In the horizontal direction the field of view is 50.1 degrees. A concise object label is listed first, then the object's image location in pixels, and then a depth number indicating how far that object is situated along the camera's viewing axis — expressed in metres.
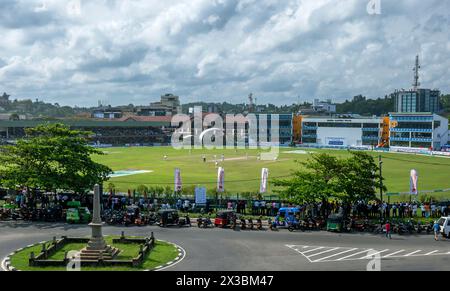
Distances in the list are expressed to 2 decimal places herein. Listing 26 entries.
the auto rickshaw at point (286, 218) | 32.25
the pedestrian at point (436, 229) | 29.39
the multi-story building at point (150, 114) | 198.00
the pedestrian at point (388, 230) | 29.45
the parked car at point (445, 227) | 29.61
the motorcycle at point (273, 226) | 32.16
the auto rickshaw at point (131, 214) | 33.19
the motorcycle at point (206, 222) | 32.88
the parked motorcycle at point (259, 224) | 32.19
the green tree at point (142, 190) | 42.01
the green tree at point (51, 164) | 35.88
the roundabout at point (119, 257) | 22.38
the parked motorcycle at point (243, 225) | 32.27
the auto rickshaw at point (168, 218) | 33.09
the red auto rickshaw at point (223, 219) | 32.84
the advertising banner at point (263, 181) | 41.12
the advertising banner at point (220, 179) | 40.88
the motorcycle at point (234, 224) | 32.47
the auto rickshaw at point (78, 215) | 33.84
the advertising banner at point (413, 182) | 40.00
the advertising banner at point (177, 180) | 42.38
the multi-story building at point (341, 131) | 127.31
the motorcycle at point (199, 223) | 33.00
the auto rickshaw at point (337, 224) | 31.20
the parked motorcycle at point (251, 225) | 32.28
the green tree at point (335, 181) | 33.34
